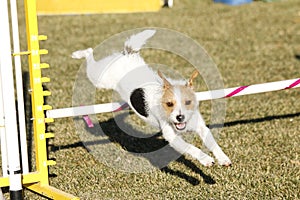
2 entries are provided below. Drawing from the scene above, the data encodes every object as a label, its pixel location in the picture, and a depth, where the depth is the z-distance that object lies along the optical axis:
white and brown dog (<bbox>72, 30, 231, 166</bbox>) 8.38
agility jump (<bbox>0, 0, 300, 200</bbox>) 7.87
